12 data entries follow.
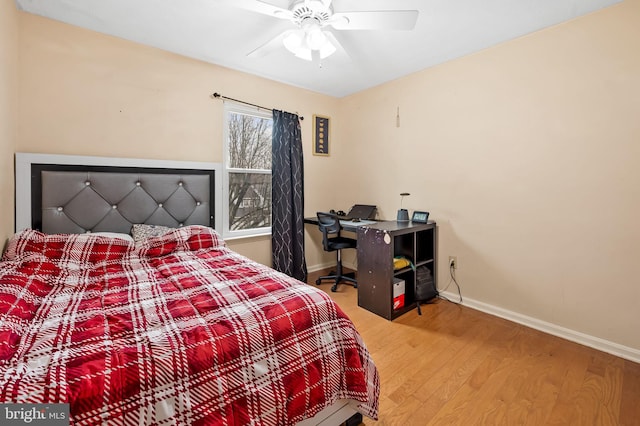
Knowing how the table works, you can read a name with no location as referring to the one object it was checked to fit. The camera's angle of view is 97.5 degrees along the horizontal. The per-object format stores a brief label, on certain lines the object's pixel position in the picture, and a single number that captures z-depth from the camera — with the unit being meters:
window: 3.16
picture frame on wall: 3.80
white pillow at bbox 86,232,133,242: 2.15
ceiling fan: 1.70
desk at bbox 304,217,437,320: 2.53
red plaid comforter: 0.78
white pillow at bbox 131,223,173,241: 2.35
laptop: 3.52
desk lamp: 3.00
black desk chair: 3.16
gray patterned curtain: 3.36
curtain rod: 2.92
